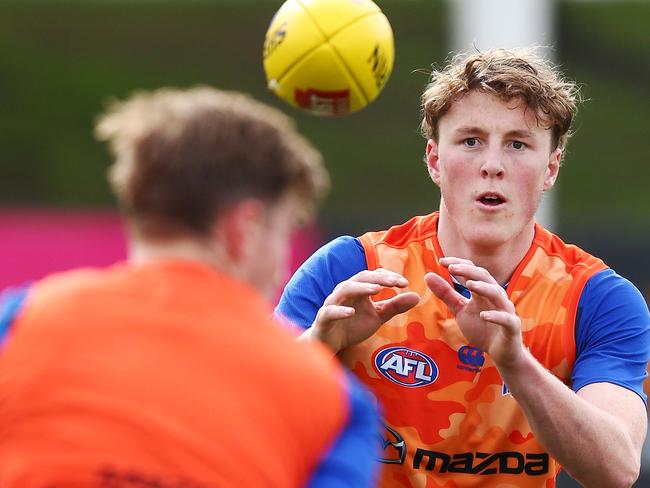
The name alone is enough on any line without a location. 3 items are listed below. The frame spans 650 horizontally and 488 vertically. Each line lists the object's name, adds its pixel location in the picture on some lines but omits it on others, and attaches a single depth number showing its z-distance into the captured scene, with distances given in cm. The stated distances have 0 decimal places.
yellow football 1048
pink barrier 2419
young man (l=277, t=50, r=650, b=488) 969
